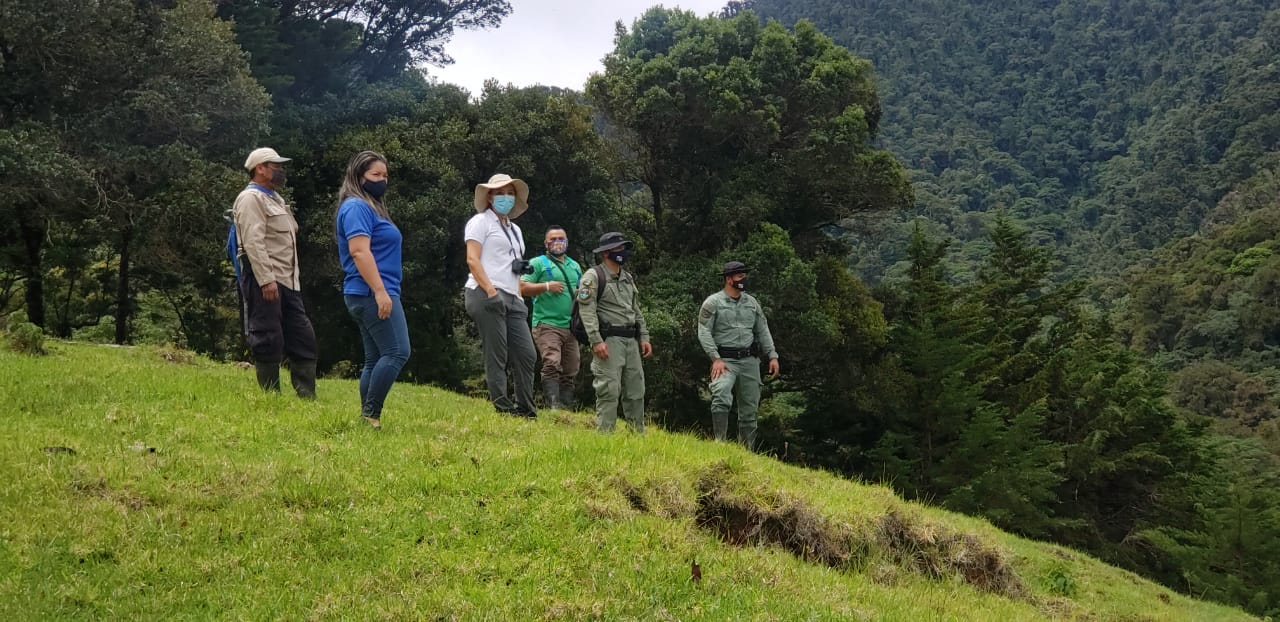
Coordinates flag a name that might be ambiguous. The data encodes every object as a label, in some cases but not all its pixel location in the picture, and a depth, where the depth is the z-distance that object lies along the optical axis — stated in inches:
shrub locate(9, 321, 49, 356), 381.1
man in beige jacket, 262.1
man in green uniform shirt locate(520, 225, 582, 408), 387.9
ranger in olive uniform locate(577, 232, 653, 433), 309.7
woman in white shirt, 283.7
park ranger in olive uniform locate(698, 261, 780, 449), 373.7
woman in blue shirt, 241.0
